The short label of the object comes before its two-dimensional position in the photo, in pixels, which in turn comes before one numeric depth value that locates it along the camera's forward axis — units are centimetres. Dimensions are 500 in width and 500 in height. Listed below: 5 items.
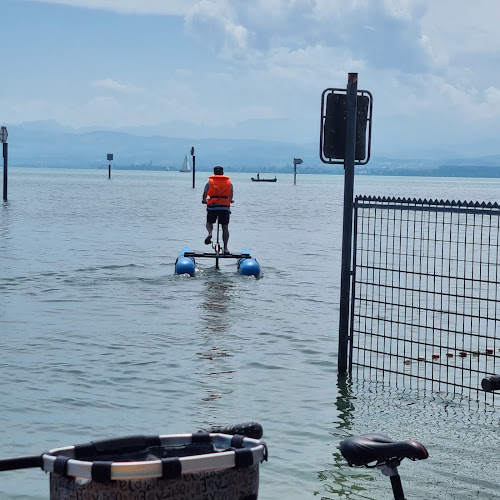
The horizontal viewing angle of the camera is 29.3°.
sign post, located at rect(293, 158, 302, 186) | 10585
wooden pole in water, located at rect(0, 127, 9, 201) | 4919
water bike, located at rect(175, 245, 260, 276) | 1914
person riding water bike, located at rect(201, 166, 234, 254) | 2097
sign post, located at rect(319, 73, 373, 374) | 921
